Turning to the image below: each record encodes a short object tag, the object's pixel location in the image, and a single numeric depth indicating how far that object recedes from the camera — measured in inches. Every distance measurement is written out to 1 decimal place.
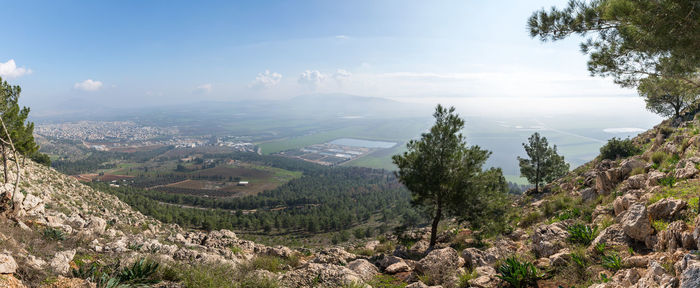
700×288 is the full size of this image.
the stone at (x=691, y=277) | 115.0
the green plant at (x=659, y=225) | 189.5
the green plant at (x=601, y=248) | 206.2
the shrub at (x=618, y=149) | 707.4
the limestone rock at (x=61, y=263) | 194.1
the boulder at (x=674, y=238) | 154.4
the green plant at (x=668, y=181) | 275.8
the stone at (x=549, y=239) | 242.8
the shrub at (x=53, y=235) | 279.5
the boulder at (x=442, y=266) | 237.0
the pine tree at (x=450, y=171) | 410.0
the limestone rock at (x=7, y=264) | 164.9
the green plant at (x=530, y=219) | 469.6
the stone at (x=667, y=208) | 196.9
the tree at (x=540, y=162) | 906.7
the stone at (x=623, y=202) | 263.0
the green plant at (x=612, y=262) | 180.7
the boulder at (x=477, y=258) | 255.8
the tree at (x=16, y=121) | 513.3
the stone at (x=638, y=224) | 195.8
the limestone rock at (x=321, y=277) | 235.6
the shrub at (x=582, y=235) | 247.1
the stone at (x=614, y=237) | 207.5
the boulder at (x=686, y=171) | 277.1
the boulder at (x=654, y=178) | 304.7
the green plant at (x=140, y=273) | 199.4
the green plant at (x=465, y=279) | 220.0
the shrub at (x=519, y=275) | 197.2
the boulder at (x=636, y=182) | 338.0
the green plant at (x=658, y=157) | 399.2
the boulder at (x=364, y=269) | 276.2
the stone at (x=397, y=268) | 300.4
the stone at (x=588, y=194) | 435.8
